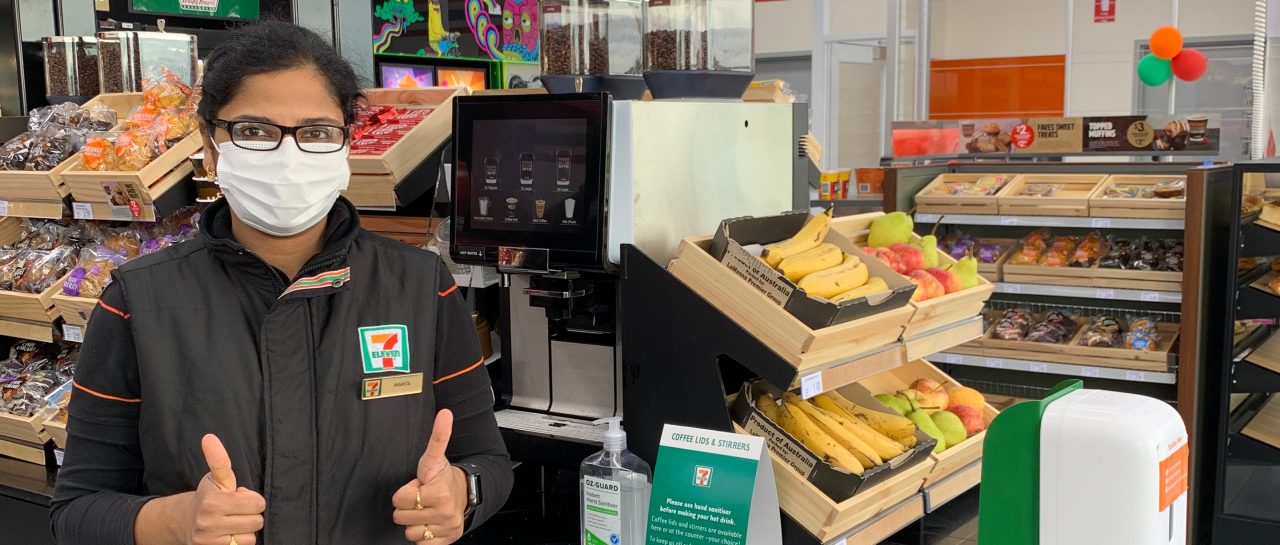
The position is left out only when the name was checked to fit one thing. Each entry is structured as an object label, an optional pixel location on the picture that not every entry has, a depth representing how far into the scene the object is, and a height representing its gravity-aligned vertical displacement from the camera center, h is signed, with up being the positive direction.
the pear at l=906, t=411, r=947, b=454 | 2.57 -0.71
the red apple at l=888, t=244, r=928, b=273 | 2.66 -0.32
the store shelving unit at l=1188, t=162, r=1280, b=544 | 4.27 -1.09
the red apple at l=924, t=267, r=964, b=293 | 2.62 -0.37
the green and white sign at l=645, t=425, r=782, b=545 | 1.91 -0.64
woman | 1.51 -0.32
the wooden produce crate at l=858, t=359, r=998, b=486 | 2.47 -0.73
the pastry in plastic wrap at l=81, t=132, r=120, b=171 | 3.19 -0.06
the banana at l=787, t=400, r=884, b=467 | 2.28 -0.65
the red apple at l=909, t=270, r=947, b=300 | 2.50 -0.37
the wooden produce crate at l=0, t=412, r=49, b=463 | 3.27 -0.90
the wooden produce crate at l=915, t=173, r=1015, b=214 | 5.34 -0.37
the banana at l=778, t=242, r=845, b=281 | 2.27 -0.29
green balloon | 6.64 +0.30
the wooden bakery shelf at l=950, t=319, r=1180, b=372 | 4.96 -1.09
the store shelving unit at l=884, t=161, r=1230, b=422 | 4.61 -0.79
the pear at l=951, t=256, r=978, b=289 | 2.75 -0.37
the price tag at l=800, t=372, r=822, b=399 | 2.11 -0.50
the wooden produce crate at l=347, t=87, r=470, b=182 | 2.69 -0.04
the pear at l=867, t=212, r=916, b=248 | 2.79 -0.27
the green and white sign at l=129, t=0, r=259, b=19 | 6.25 +0.74
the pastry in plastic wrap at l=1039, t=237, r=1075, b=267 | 5.31 -0.64
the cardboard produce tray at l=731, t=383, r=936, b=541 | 2.13 -0.71
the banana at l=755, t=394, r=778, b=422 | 2.34 -0.60
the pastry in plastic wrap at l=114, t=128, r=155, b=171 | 3.11 -0.05
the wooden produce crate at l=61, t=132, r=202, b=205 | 3.04 -0.12
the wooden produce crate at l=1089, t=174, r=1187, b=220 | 4.79 -0.38
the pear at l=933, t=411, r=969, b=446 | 2.63 -0.73
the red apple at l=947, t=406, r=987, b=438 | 2.74 -0.74
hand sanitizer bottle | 2.14 -0.72
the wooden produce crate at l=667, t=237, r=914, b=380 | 2.10 -0.39
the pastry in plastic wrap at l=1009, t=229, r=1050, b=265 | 5.41 -0.63
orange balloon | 6.55 +0.45
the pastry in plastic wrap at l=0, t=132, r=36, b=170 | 3.46 -0.05
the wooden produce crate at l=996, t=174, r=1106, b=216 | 5.09 -0.36
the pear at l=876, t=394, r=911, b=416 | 2.65 -0.67
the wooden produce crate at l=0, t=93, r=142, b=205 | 3.28 -0.16
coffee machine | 2.32 -0.17
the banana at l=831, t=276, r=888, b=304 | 2.24 -0.35
